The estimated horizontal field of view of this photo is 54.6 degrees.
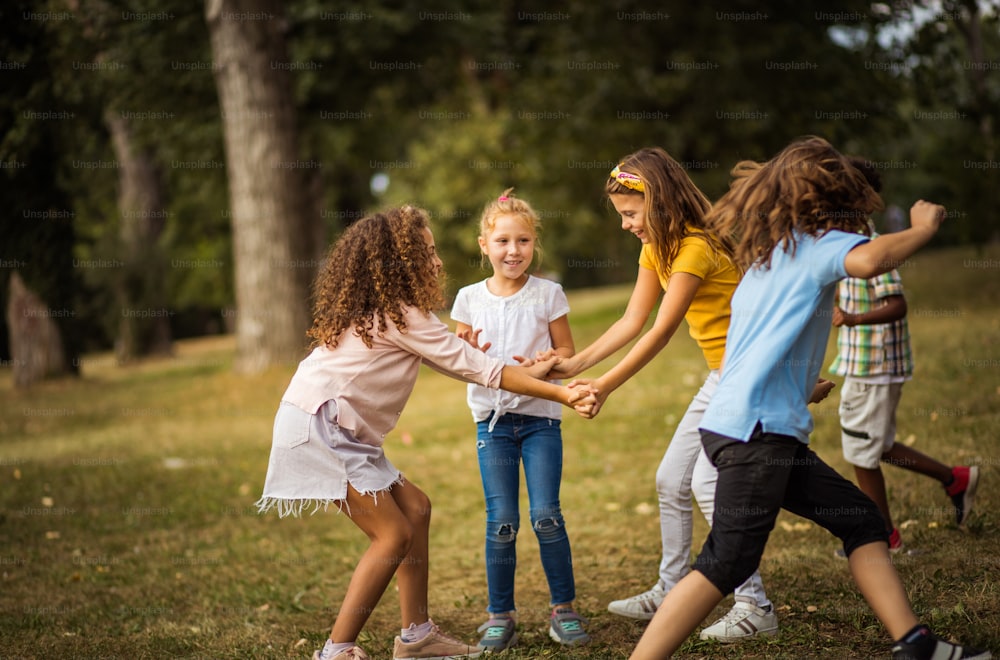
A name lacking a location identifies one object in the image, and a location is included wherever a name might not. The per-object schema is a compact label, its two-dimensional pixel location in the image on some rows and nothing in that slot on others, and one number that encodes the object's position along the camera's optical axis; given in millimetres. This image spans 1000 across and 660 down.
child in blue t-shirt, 3119
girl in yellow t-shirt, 3967
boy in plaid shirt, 5055
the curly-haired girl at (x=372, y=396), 3807
